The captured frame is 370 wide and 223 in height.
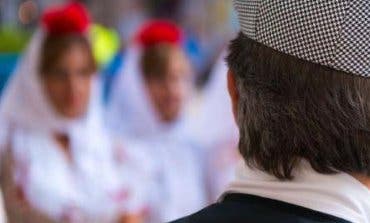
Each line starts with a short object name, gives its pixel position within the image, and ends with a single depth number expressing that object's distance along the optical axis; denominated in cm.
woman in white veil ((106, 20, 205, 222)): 582
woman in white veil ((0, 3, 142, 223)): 527
